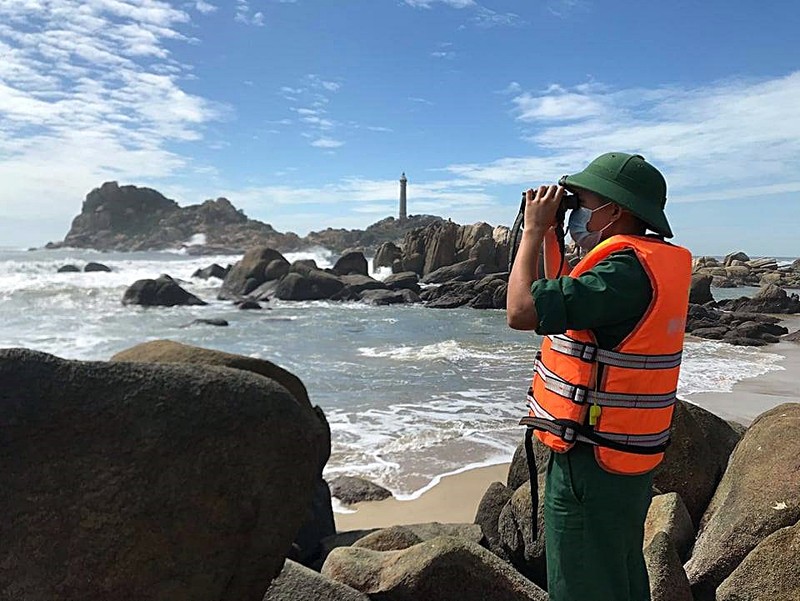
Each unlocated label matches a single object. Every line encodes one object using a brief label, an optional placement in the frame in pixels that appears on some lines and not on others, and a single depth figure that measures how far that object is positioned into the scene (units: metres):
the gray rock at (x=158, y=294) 27.91
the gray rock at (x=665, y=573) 3.26
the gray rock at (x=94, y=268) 42.31
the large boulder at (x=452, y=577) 3.41
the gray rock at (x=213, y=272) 41.00
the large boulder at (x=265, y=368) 5.10
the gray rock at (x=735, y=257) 64.78
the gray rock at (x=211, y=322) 22.13
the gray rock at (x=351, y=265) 38.81
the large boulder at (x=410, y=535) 4.50
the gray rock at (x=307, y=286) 31.53
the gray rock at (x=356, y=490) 6.72
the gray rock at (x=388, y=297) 31.27
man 2.21
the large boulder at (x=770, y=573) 3.05
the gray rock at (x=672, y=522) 3.99
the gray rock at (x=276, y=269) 33.44
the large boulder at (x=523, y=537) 4.12
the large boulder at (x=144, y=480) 2.57
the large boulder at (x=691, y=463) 4.74
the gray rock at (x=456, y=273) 38.25
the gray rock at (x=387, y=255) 45.56
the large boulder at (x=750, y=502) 3.68
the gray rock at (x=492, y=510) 4.72
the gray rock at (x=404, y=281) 34.16
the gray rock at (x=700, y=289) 29.78
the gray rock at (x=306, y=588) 3.36
